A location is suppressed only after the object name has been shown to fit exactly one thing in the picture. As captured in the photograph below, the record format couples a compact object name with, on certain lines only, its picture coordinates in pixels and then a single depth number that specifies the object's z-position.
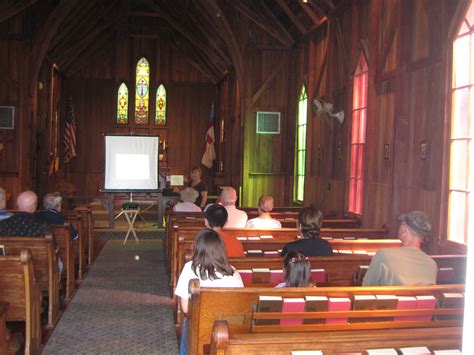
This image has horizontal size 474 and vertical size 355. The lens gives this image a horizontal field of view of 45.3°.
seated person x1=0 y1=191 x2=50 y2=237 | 4.97
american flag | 16.90
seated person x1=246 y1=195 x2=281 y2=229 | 5.98
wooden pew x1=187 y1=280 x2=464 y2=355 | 2.66
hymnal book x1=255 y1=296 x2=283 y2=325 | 2.66
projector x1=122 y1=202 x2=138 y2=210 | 10.06
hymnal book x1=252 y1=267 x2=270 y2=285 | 4.02
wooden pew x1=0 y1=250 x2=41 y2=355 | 3.89
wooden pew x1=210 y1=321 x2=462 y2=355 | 2.06
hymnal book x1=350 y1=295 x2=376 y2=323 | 2.84
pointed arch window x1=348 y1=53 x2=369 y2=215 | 8.28
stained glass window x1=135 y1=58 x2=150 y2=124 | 18.89
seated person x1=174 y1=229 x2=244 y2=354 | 3.34
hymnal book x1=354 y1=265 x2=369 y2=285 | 4.01
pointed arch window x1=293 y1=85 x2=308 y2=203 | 11.62
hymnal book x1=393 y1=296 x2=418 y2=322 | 2.94
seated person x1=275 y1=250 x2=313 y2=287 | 3.04
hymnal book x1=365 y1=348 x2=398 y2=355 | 2.13
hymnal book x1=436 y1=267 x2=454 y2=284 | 4.33
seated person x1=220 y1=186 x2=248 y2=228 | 6.15
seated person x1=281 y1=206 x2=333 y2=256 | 4.22
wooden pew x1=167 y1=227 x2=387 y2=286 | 5.02
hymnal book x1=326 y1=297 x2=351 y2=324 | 2.80
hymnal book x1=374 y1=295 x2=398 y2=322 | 2.90
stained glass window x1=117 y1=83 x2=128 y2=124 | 18.77
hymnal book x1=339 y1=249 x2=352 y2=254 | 5.13
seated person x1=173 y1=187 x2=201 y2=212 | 8.51
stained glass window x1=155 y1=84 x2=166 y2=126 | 18.95
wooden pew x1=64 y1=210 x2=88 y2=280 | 7.05
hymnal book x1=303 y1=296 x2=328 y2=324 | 2.73
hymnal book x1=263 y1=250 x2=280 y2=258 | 4.98
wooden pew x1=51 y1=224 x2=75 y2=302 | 5.79
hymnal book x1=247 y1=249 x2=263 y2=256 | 4.93
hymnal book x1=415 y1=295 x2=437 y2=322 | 2.95
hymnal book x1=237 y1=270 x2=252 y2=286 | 3.99
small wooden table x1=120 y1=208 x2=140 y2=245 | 9.80
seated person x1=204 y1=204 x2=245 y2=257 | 4.44
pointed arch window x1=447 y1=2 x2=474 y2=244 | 5.35
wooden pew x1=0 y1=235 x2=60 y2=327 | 4.65
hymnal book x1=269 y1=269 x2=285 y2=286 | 4.02
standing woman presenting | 9.66
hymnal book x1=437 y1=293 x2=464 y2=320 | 3.01
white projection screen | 11.11
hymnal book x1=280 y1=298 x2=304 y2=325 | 2.71
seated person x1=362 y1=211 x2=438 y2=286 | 3.40
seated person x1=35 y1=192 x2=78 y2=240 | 6.07
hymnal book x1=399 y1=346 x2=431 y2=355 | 2.17
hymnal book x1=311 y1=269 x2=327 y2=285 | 4.12
